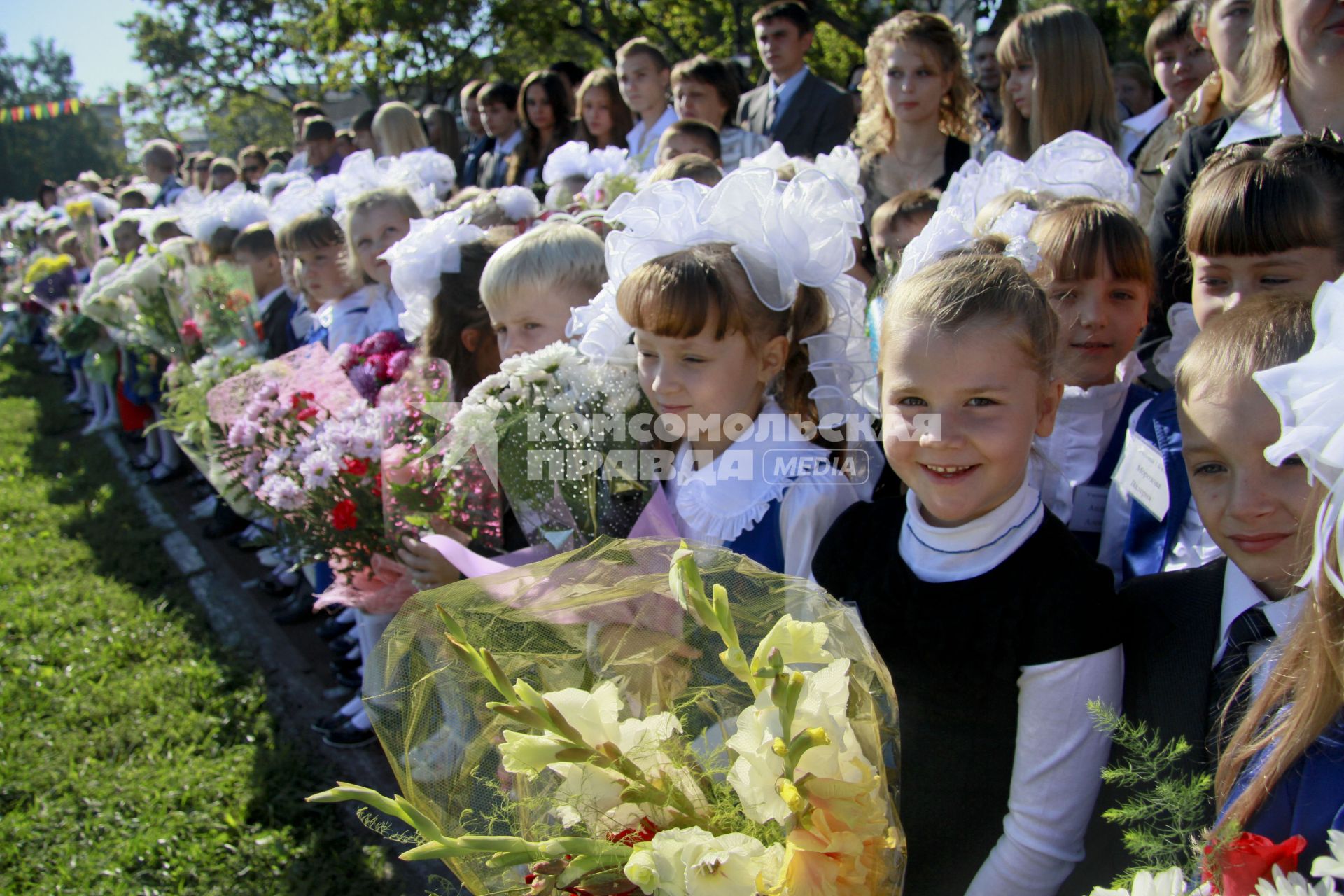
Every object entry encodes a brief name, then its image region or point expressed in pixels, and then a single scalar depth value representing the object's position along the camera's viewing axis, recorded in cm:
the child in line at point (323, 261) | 441
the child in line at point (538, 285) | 274
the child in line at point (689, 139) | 448
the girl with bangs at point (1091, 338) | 210
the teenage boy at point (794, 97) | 523
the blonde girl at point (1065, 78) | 340
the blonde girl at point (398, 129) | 675
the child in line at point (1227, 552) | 130
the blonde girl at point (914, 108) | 382
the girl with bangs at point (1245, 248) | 176
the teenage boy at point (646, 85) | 558
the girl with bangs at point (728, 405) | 204
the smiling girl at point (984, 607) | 142
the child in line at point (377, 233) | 418
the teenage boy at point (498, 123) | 708
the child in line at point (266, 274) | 511
